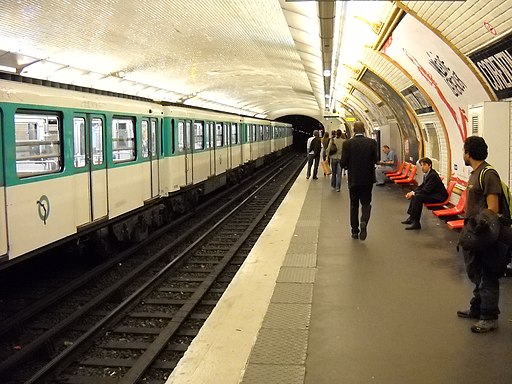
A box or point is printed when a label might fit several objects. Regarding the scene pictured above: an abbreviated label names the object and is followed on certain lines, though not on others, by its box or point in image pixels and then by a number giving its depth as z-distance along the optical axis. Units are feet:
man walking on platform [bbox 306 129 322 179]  62.64
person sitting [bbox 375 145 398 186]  58.23
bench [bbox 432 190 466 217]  31.18
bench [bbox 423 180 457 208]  34.26
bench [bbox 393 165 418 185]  51.01
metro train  19.77
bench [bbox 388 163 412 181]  55.29
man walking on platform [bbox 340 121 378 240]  27.37
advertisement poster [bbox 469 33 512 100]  20.26
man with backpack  15.08
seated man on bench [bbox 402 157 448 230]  31.45
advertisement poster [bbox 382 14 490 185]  25.55
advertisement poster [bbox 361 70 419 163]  47.39
